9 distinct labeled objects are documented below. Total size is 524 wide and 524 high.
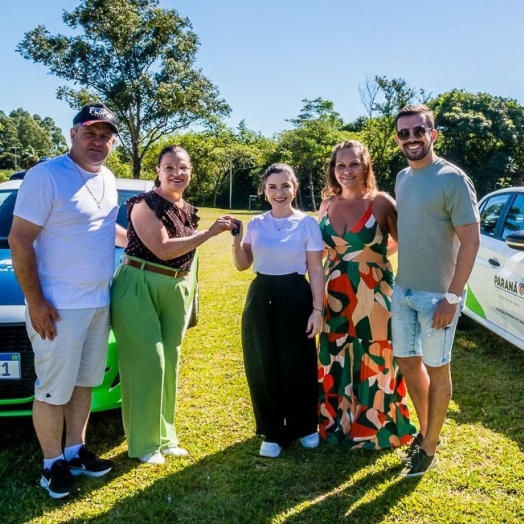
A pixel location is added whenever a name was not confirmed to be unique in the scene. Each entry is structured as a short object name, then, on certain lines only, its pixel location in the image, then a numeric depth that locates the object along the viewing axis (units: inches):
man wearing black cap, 102.3
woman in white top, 124.2
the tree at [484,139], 1347.2
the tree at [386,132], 1492.4
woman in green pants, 117.2
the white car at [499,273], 175.9
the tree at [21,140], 3137.3
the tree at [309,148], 1758.1
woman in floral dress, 128.1
